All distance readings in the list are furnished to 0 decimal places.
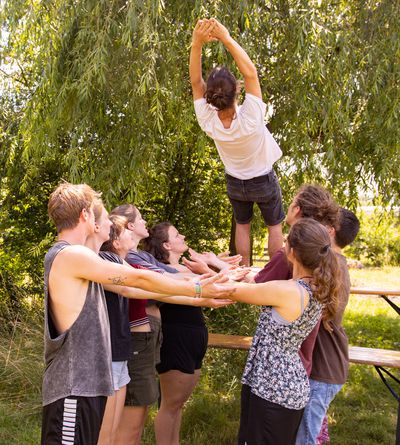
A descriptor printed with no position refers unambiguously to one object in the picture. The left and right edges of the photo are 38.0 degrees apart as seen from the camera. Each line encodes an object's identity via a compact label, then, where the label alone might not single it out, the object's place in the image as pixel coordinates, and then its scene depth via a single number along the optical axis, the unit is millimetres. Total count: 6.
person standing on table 3221
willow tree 4266
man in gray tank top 2488
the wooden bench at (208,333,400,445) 3996
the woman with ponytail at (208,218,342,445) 2623
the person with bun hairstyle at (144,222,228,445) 3531
